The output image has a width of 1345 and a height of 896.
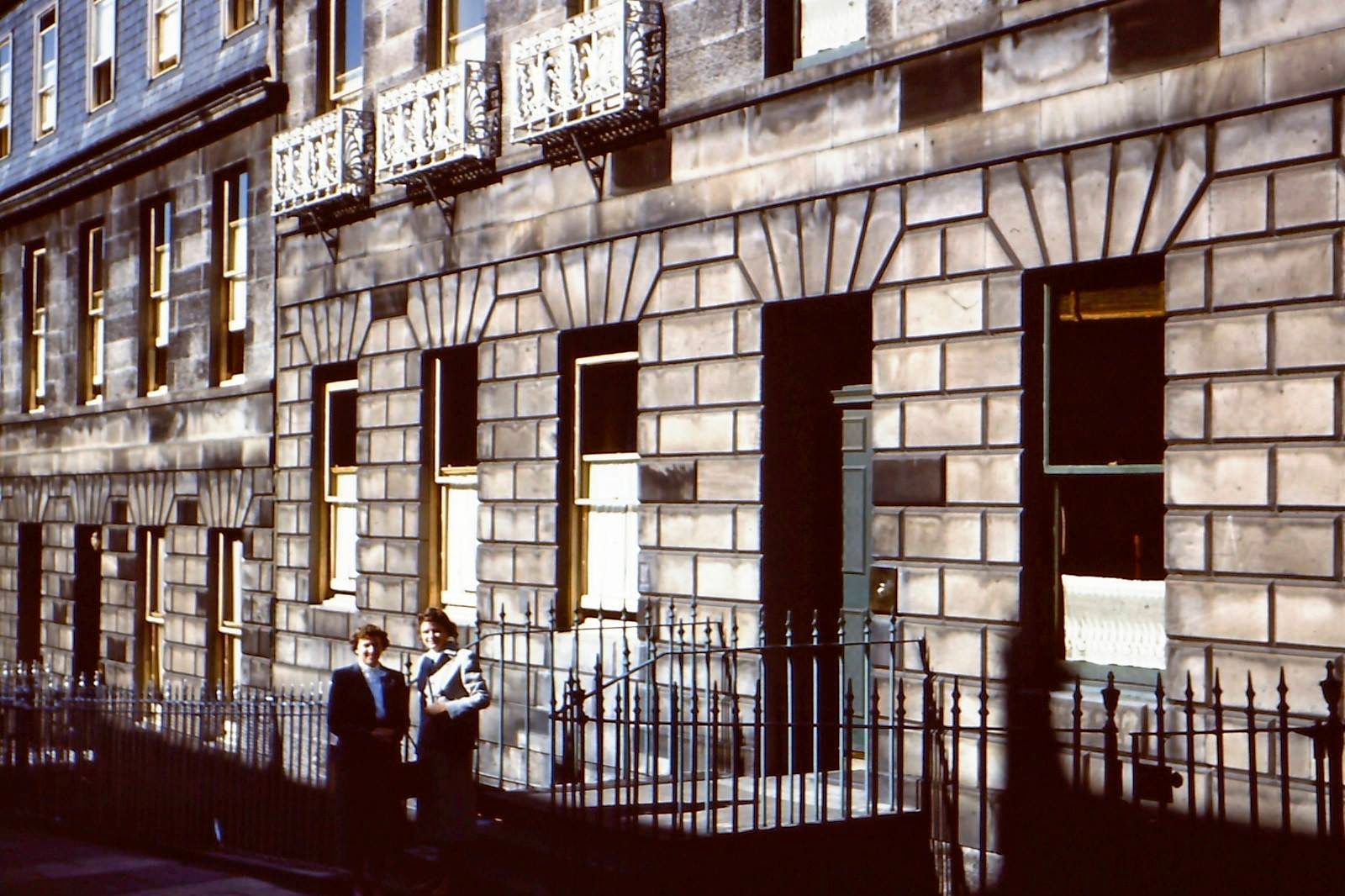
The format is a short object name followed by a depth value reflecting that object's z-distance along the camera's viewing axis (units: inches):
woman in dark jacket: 391.5
